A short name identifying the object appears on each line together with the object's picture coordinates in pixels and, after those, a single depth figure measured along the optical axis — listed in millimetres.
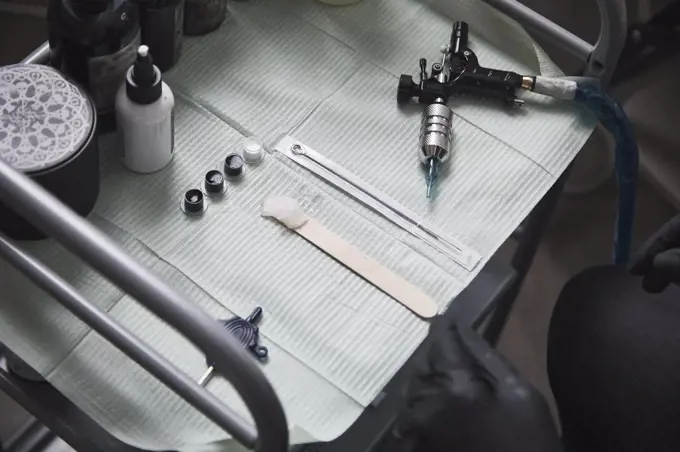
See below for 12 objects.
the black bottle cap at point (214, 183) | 802
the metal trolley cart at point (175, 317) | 521
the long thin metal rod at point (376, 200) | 806
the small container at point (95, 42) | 722
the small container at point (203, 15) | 874
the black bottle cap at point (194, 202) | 788
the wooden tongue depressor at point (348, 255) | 771
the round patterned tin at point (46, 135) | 696
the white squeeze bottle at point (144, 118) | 741
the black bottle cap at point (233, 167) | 814
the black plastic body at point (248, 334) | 722
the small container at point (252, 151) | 828
